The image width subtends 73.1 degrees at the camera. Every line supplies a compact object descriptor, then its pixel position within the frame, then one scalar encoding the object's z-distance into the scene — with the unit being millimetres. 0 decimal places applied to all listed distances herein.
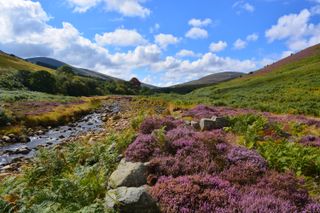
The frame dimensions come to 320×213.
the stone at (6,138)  14322
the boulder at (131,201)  3938
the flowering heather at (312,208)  4333
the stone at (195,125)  9382
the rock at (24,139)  14596
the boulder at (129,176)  4868
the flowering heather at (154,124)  8508
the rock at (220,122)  9608
